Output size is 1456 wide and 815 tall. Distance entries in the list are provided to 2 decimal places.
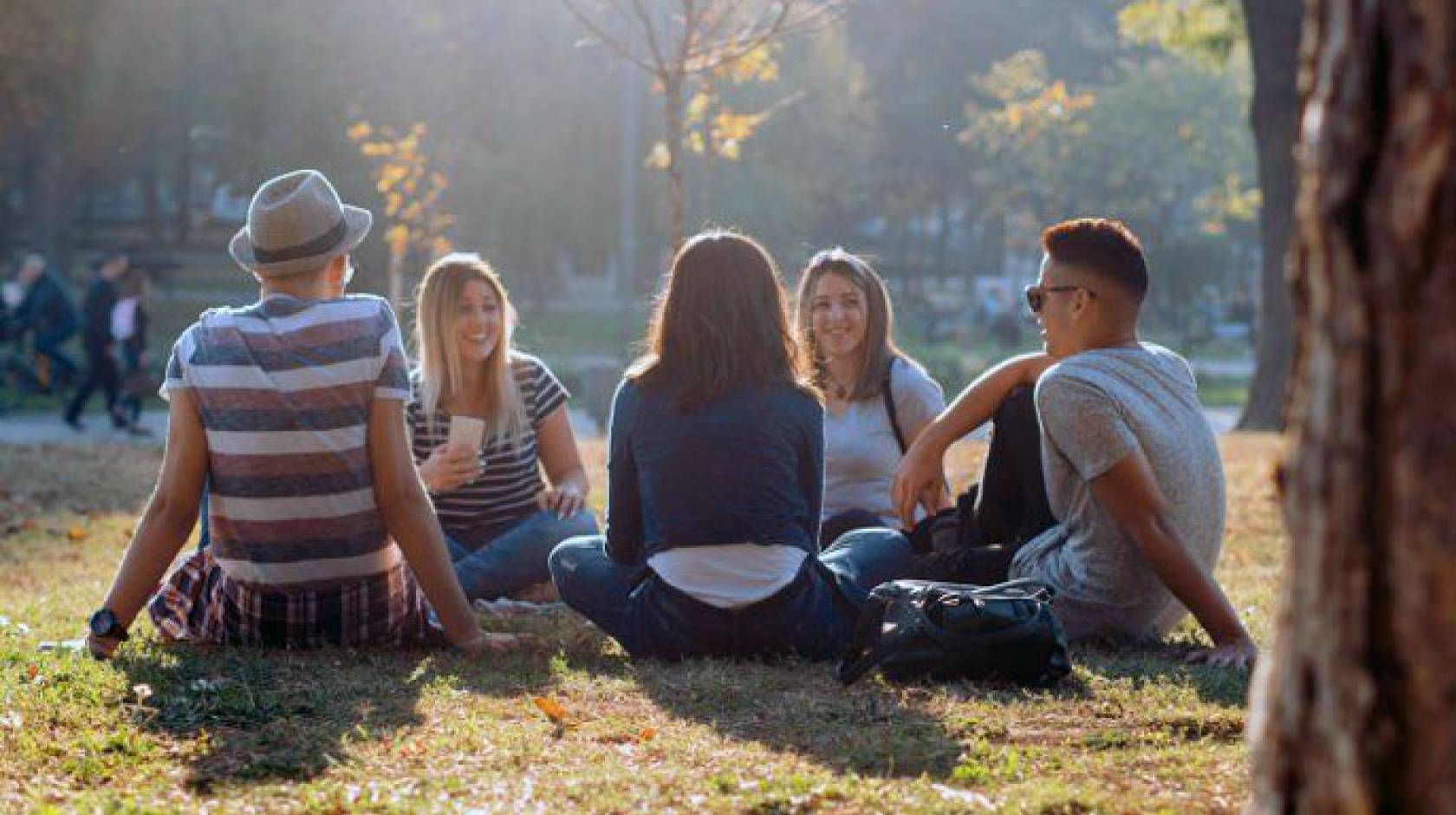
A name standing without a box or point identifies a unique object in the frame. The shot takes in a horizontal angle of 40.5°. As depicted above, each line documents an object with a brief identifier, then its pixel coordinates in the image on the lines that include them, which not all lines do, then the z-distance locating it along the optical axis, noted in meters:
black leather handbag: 5.39
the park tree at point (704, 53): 11.86
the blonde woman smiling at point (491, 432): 7.49
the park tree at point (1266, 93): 18.55
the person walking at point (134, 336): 20.20
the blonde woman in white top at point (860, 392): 7.54
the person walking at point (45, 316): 23.39
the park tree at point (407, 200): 20.45
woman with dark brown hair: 5.79
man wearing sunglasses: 5.85
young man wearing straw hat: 5.68
